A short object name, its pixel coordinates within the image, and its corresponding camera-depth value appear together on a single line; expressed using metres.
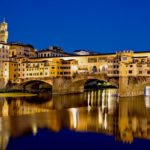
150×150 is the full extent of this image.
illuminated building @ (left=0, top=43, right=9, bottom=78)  74.36
